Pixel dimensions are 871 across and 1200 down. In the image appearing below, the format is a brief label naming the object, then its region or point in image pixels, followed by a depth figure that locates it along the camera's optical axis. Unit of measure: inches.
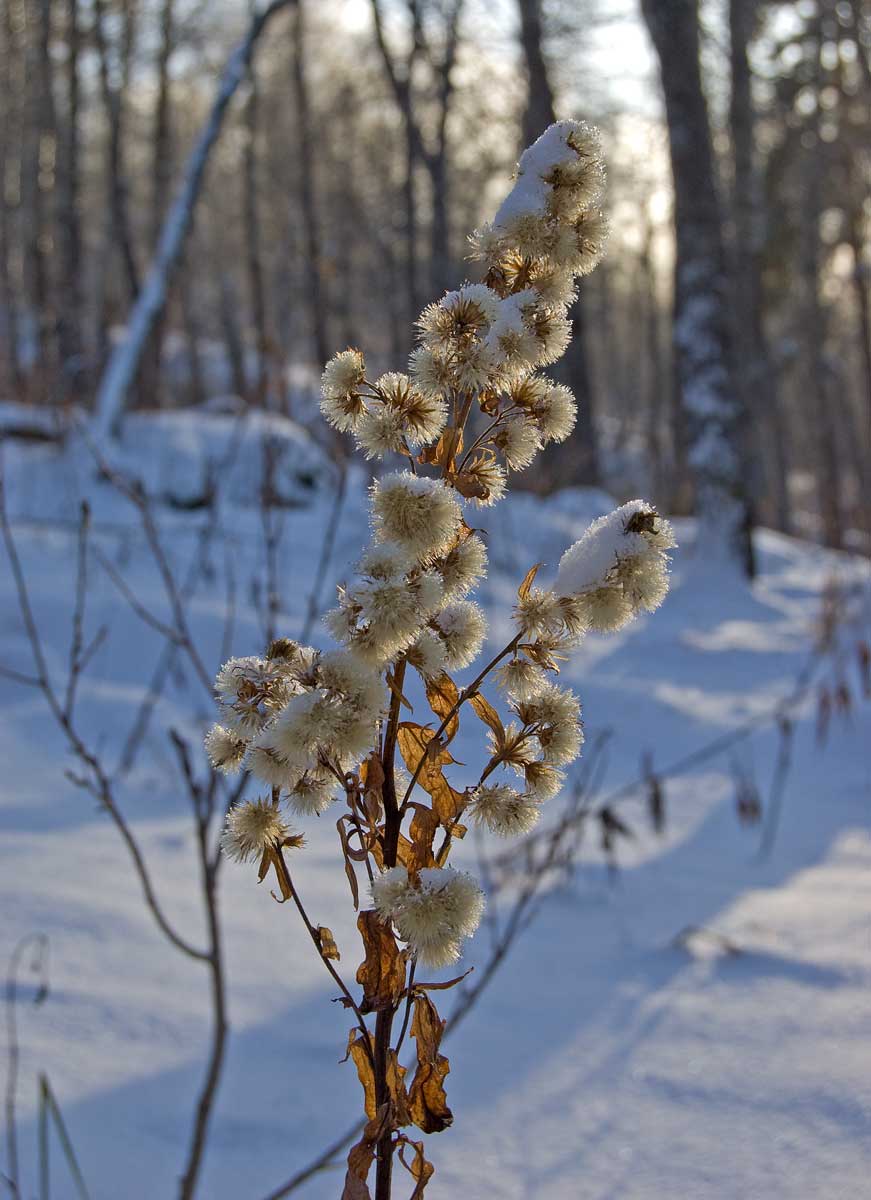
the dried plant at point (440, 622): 26.8
